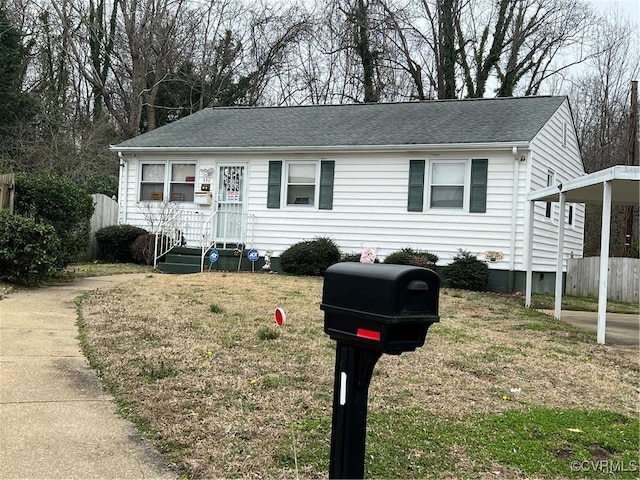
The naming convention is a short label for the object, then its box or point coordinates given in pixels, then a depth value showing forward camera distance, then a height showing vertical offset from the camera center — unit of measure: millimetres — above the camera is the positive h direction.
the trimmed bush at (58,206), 10086 +497
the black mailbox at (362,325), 2039 -272
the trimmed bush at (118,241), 14812 -116
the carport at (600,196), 6820 +1019
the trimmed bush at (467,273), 12578 -393
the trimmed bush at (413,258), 12508 -124
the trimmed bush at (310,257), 13484 -236
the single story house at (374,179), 12898 +1721
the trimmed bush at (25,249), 8961 -274
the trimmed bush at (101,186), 18125 +1596
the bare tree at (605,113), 25594 +6898
